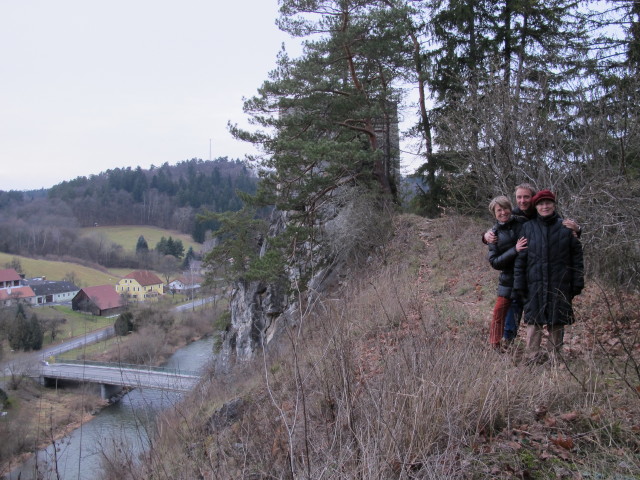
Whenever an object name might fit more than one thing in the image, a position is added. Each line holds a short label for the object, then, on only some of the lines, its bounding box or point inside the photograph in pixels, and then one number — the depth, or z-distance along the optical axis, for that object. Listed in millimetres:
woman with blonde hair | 4207
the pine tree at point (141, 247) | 68875
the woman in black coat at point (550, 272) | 3783
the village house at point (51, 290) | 45125
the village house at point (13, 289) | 39719
